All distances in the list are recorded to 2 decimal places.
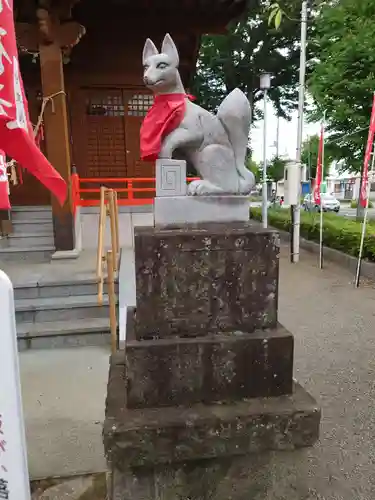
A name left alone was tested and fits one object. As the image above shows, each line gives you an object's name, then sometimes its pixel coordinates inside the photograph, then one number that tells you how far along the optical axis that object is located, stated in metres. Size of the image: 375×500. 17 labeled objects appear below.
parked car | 27.93
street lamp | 12.27
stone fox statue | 2.11
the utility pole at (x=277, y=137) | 27.41
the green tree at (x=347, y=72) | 8.97
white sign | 1.38
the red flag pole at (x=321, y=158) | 8.22
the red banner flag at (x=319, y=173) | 8.24
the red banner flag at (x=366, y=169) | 6.13
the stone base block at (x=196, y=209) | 2.07
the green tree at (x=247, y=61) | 16.84
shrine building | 5.84
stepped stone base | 1.75
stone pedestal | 1.81
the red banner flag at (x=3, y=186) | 2.12
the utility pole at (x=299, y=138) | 8.27
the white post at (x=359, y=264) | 6.80
